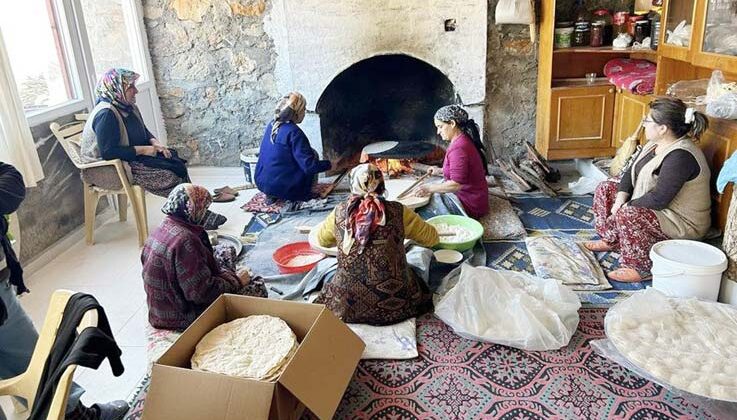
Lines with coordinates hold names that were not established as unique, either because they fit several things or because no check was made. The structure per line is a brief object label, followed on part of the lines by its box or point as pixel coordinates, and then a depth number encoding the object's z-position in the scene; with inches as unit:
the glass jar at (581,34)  158.2
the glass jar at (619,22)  156.8
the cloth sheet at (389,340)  88.6
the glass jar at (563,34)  155.1
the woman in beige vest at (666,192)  104.9
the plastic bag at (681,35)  126.8
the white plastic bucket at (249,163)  166.7
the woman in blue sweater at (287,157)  148.3
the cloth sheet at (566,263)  107.3
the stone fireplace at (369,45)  161.9
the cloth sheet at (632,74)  145.5
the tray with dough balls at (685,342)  74.5
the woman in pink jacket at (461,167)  129.3
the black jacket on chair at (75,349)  47.4
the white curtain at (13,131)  114.8
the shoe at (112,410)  75.8
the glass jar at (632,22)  153.5
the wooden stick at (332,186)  158.6
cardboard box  64.5
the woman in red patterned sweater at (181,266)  83.0
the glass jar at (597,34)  157.2
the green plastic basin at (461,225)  115.0
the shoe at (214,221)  143.2
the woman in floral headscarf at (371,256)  90.3
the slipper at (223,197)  163.2
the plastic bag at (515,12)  152.9
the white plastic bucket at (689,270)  94.1
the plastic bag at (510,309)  88.7
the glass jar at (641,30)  151.4
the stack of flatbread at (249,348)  71.0
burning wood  170.4
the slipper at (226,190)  167.4
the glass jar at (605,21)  159.8
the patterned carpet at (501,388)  76.4
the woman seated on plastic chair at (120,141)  131.6
